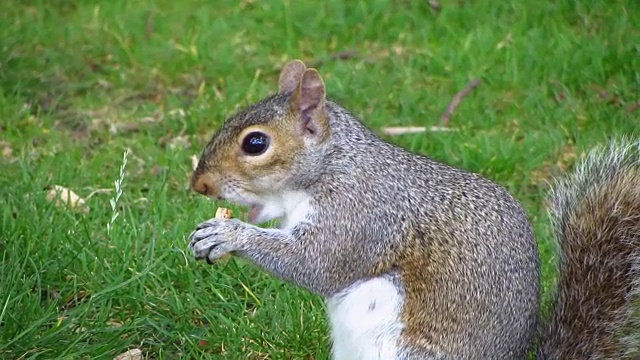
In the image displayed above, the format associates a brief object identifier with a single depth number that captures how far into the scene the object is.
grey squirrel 4.49
